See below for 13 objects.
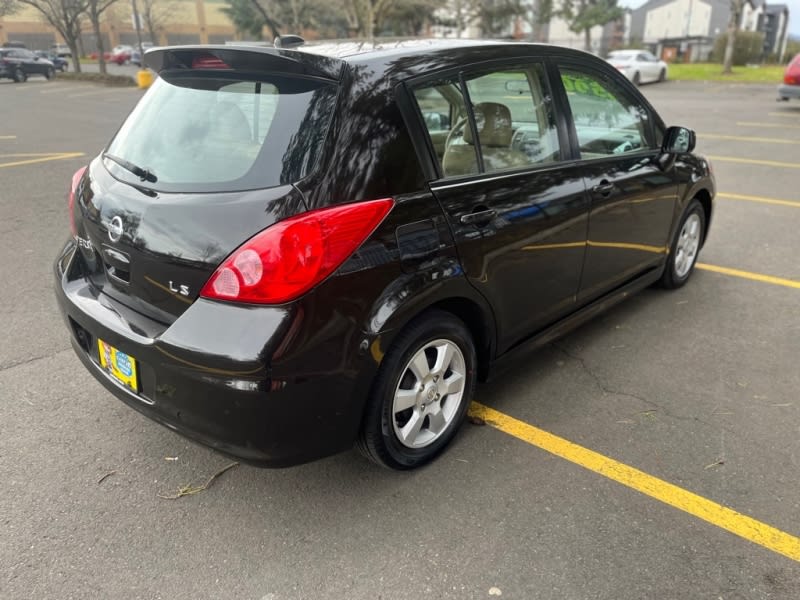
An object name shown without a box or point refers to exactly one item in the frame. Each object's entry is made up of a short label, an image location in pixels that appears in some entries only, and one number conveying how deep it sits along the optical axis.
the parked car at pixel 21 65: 31.69
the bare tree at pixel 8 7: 24.13
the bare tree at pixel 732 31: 27.20
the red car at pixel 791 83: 15.08
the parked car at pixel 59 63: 42.53
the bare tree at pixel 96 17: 29.29
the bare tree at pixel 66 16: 30.38
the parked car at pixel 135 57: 47.00
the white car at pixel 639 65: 25.88
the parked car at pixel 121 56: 49.75
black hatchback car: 2.11
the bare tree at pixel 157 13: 51.44
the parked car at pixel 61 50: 57.54
